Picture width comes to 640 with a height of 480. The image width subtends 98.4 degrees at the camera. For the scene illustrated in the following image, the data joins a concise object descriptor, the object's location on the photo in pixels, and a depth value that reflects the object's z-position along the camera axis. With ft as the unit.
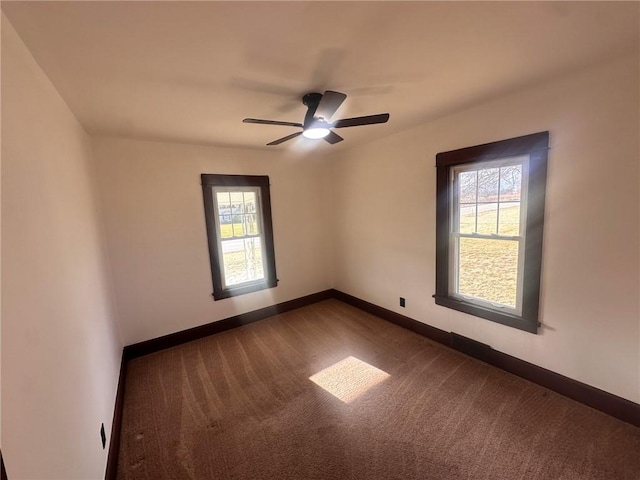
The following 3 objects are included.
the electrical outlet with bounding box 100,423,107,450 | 5.57
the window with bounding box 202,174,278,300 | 11.57
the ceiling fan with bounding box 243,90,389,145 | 6.32
